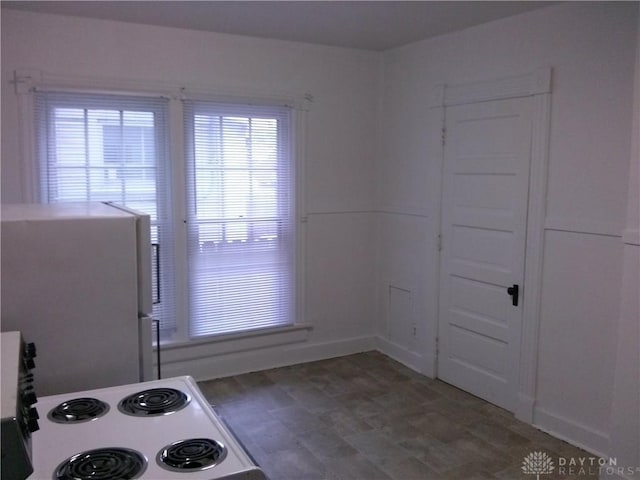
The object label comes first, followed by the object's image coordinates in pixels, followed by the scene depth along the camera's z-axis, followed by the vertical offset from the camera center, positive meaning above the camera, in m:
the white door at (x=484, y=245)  3.70 -0.42
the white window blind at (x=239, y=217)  4.27 -0.28
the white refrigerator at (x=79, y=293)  1.82 -0.38
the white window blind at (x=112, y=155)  3.77 +0.18
